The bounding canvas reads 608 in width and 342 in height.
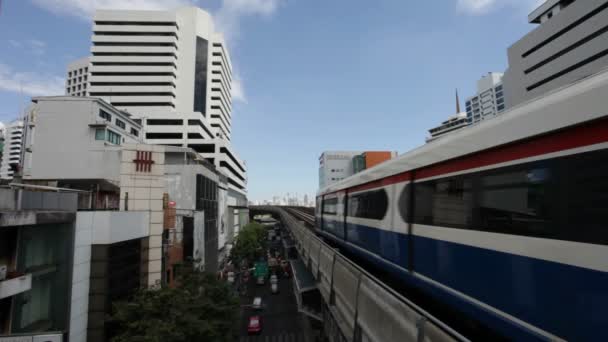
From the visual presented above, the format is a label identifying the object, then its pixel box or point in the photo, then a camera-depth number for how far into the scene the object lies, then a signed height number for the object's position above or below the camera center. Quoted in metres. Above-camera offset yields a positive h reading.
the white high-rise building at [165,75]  66.62 +31.96
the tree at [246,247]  43.44 -6.02
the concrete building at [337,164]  126.49 +15.29
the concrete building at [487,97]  108.00 +36.75
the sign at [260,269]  40.41 -8.30
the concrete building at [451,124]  113.74 +28.52
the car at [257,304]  30.78 -9.71
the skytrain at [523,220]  3.04 -0.24
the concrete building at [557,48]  43.84 +23.58
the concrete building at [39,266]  8.03 -1.75
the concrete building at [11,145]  116.88 +22.53
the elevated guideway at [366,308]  3.86 -1.82
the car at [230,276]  32.65 -7.62
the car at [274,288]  37.75 -10.06
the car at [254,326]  25.00 -9.67
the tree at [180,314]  11.05 -4.22
